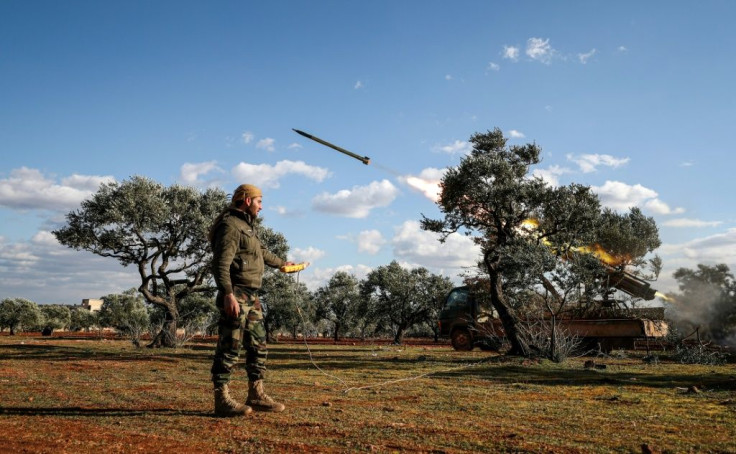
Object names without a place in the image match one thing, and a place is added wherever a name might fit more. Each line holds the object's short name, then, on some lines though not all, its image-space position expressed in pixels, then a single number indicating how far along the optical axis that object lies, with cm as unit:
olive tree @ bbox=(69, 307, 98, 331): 8300
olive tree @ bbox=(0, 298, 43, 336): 6144
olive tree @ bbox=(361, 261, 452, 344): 4884
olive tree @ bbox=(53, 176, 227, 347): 2447
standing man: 582
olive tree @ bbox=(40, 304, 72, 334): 7344
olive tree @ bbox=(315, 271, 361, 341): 5891
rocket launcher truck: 1945
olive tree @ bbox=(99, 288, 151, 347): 6111
